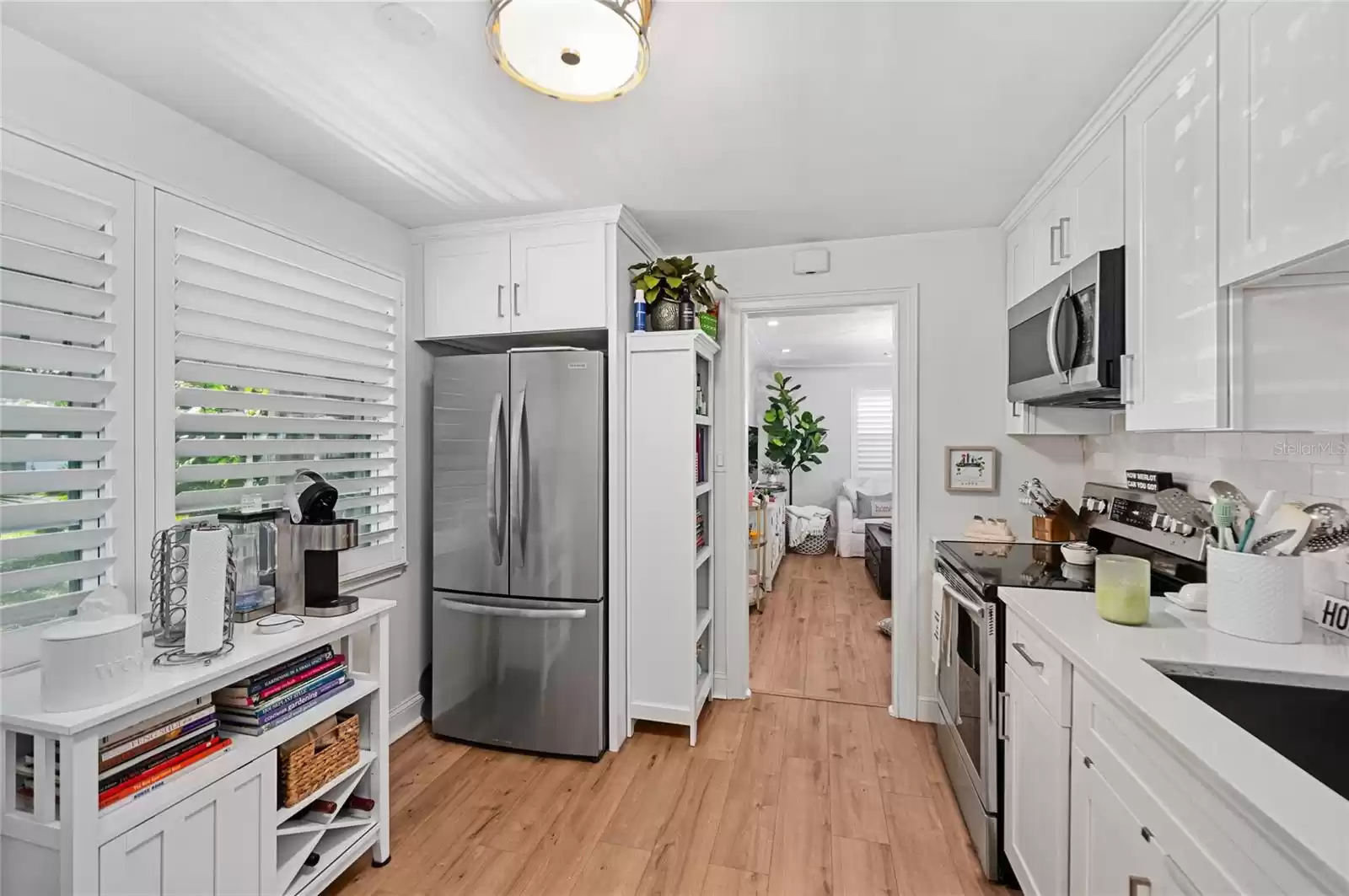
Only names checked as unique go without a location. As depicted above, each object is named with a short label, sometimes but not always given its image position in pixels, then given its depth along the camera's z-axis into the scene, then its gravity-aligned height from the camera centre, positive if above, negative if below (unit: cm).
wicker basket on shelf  165 -94
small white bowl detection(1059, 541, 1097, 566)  207 -39
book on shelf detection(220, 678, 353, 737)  156 -76
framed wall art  285 -12
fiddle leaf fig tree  742 +17
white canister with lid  121 -47
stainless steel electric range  184 -57
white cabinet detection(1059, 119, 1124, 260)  175 +80
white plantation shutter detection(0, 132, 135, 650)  145 +16
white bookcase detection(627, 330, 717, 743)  269 -38
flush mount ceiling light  125 +91
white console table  118 -84
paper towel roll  147 -38
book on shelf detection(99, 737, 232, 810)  127 -77
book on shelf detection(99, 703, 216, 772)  128 -69
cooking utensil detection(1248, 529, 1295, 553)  130 -22
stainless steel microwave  170 +35
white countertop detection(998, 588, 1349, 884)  77 -47
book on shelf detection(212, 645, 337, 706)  157 -67
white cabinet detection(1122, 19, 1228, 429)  133 +50
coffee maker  188 -39
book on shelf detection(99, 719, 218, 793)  128 -74
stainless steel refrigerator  257 -48
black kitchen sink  109 -53
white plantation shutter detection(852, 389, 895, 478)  780 +20
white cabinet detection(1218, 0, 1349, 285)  101 +61
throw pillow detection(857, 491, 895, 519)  693 -73
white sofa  699 -102
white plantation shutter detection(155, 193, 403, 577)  189 +28
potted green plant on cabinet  276 +77
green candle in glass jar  147 -37
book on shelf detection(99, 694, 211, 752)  130 -67
